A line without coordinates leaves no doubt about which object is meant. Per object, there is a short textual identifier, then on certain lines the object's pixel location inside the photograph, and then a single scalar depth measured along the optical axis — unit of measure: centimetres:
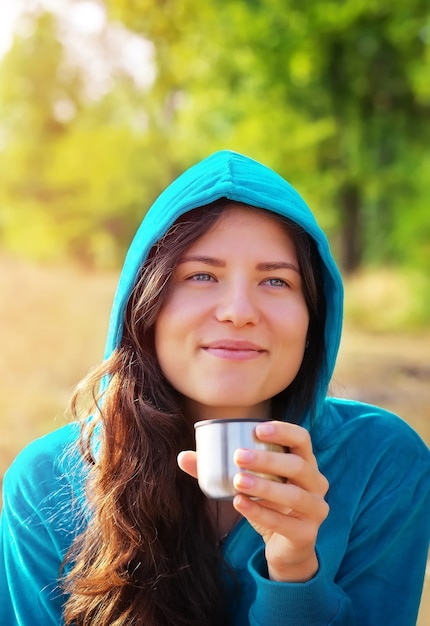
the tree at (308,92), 1359
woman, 206
